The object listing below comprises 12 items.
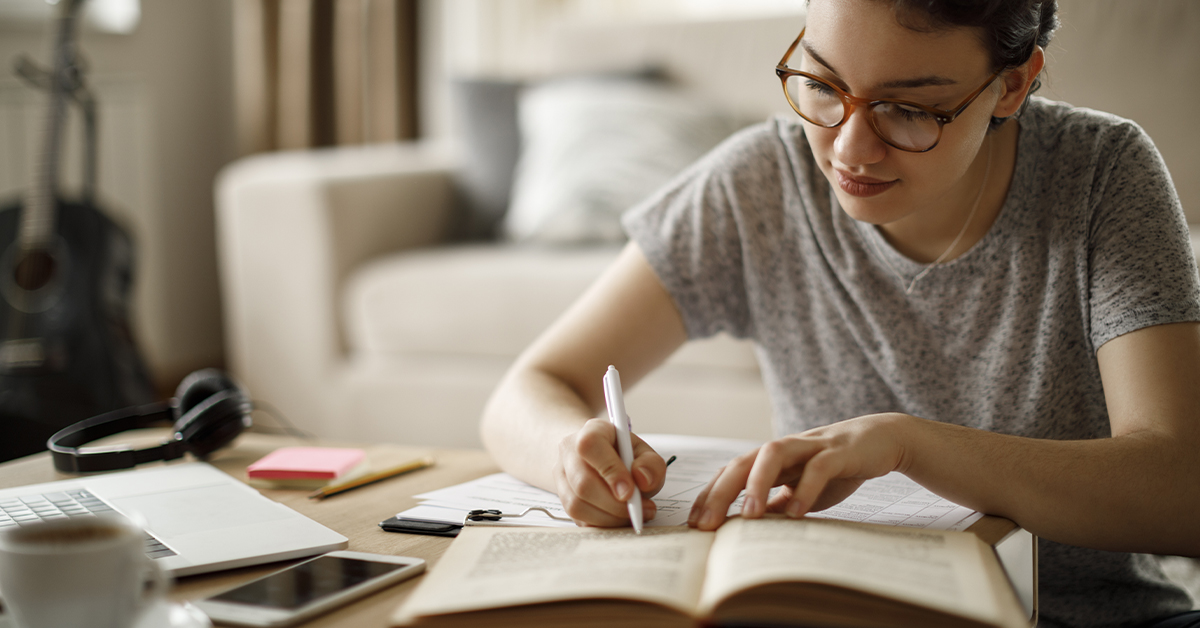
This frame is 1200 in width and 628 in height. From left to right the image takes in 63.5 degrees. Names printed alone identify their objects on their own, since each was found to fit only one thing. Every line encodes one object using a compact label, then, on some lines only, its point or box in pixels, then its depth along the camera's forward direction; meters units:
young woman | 0.70
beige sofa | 1.72
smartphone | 0.55
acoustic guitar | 1.77
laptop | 0.64
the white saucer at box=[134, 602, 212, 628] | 0.53
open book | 0.50
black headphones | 0.85
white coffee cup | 0.47
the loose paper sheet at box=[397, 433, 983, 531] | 0.68
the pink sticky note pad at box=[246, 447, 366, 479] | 0.83
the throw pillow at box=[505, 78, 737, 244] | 2.00
